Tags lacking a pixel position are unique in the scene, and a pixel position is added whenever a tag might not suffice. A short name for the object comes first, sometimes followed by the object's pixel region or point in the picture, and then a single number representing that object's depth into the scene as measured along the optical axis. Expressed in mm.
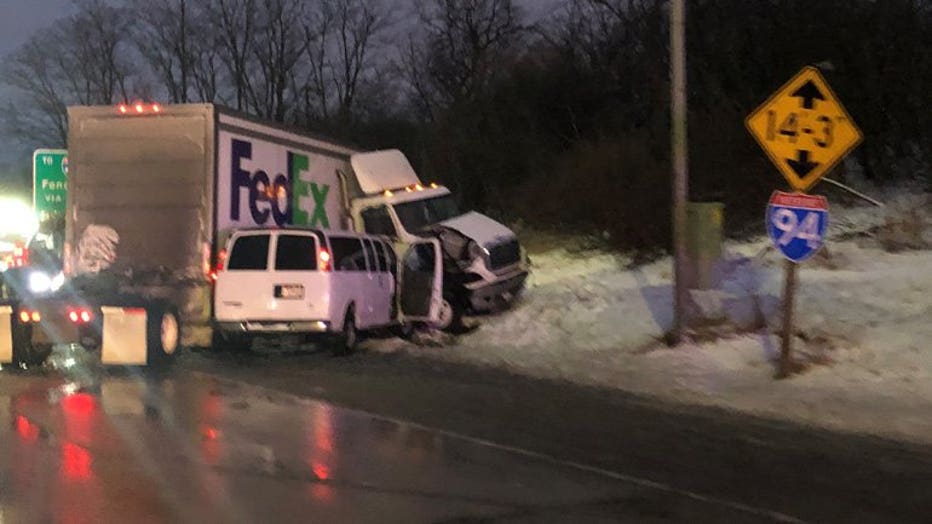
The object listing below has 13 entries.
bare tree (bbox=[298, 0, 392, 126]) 64688
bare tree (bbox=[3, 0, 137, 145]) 66625
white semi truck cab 21281
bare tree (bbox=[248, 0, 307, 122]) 65500
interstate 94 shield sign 13750
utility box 18922
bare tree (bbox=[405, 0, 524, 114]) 55031
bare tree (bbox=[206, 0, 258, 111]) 66062
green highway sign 28031
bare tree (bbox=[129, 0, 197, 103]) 66375
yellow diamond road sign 13742
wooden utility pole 16688
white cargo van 17406
